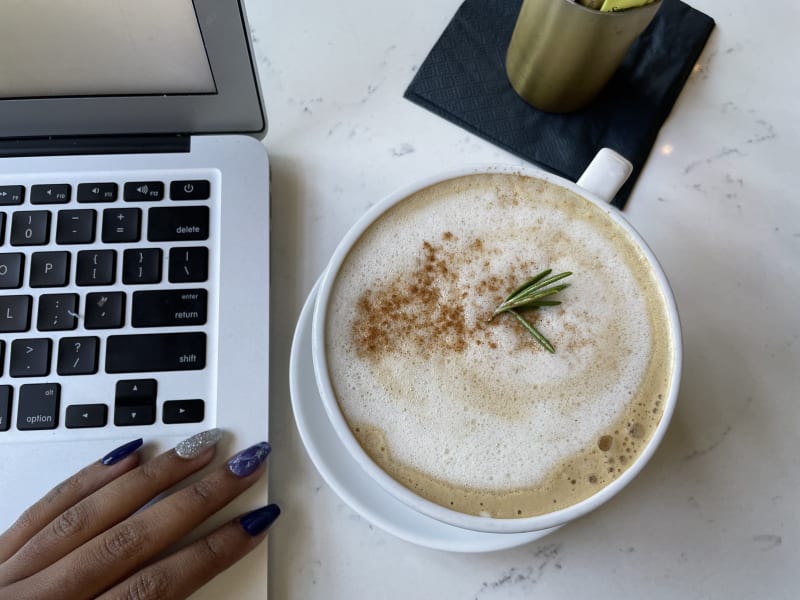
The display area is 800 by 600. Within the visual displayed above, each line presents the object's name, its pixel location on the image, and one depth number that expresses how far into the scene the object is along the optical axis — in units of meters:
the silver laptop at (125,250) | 0.47
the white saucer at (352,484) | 0.46
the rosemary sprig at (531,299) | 0.41
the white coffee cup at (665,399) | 0.38
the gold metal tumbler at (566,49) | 0.47
